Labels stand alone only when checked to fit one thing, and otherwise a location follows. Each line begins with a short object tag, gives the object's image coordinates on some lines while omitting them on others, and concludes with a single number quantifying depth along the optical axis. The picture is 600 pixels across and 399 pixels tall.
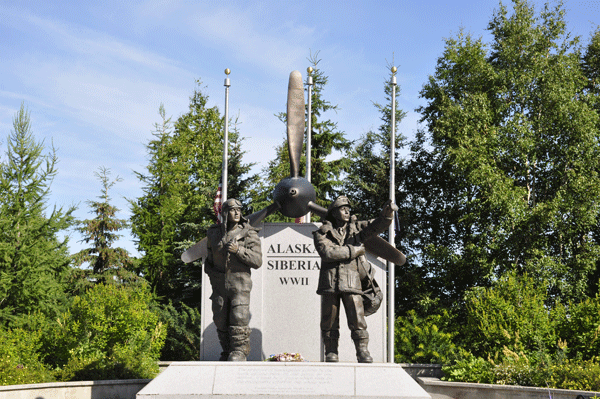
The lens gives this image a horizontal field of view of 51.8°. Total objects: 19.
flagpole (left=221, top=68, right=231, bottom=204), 15.12
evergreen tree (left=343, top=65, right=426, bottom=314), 22.62
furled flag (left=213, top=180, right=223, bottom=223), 15.88
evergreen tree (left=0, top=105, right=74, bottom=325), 18.53
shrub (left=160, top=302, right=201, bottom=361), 17.83
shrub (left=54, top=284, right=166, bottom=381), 14.22
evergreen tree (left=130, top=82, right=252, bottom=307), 22.78
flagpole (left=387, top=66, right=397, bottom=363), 13.60
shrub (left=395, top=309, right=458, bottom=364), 14.96
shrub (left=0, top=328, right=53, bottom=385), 10.95
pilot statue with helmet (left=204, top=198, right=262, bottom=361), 8.09
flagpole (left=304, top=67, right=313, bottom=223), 15.50
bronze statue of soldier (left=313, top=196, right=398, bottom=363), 7.98
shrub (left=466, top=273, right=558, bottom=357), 13.32
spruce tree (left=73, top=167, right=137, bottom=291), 23.11
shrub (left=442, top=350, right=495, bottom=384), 11.59
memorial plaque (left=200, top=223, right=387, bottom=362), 12.34
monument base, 7.20
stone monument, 11.39
